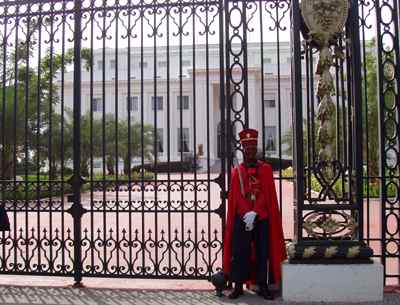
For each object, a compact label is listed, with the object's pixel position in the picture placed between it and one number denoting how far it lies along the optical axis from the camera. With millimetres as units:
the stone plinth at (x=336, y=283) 5926
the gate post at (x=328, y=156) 6070
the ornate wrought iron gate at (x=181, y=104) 6598
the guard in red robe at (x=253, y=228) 6074
